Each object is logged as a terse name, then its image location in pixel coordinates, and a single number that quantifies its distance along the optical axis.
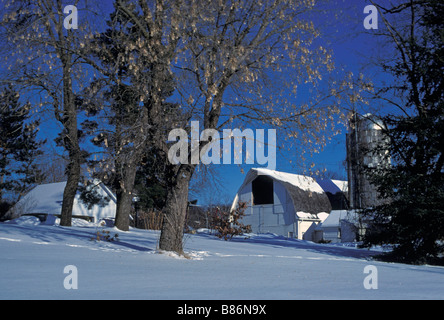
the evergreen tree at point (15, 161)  30.58
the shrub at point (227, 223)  21.17
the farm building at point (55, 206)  34.72
